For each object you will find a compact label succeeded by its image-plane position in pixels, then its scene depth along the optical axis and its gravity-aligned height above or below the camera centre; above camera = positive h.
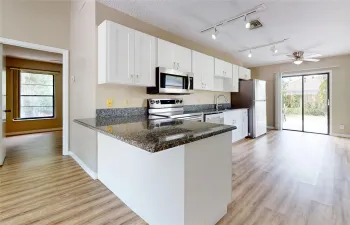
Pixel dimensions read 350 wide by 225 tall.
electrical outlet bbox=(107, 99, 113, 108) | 2.68 +0.11
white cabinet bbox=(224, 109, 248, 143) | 4.54 -0.28
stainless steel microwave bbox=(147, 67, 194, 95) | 2.95 +0.52
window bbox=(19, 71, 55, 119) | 5.91 +0.51
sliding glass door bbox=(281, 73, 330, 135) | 5.82 +0.26
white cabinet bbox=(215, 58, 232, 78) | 4.48 +1.11
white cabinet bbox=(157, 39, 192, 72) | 3.03 +1.01
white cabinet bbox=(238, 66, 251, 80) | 5.50 +1.20
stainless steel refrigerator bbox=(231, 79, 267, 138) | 5.20 +0.26
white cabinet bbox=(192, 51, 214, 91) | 3.83 +0.91
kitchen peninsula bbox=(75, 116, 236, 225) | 1.30 -0.52
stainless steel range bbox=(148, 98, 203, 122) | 3.18 +0.02
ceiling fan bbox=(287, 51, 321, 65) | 4.80 +1.49
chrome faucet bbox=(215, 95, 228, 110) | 5.02 +0.27
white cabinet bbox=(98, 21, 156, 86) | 2.36 +0.80
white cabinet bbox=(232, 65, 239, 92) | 5.14 +0.92
